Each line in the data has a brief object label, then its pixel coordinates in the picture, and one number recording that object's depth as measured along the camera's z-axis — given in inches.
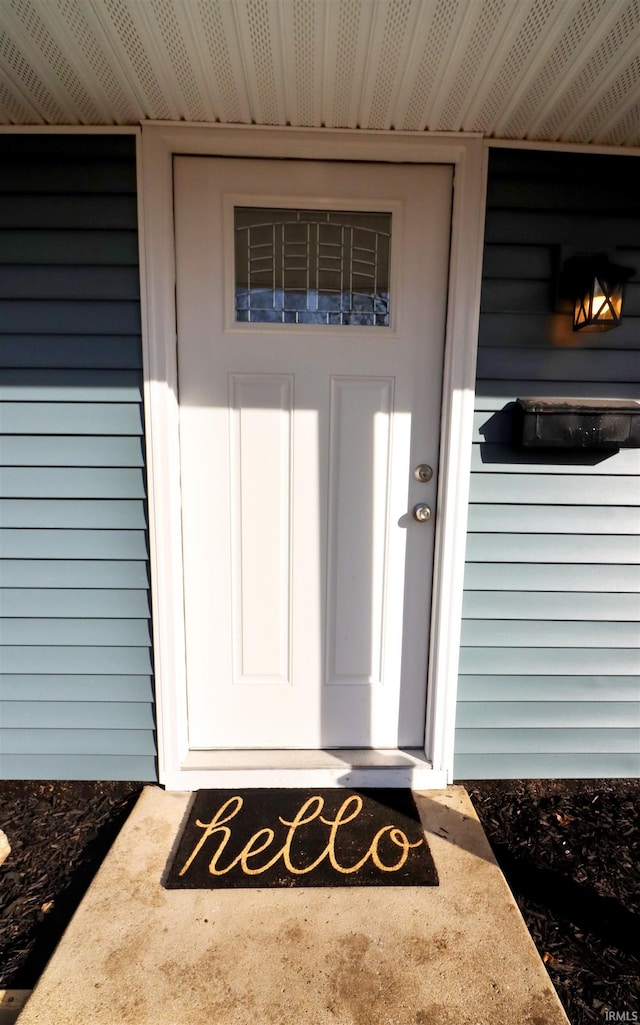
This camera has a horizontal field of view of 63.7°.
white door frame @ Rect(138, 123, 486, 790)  62.4
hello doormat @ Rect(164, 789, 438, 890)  58.3
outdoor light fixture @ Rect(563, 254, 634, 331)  62.3
